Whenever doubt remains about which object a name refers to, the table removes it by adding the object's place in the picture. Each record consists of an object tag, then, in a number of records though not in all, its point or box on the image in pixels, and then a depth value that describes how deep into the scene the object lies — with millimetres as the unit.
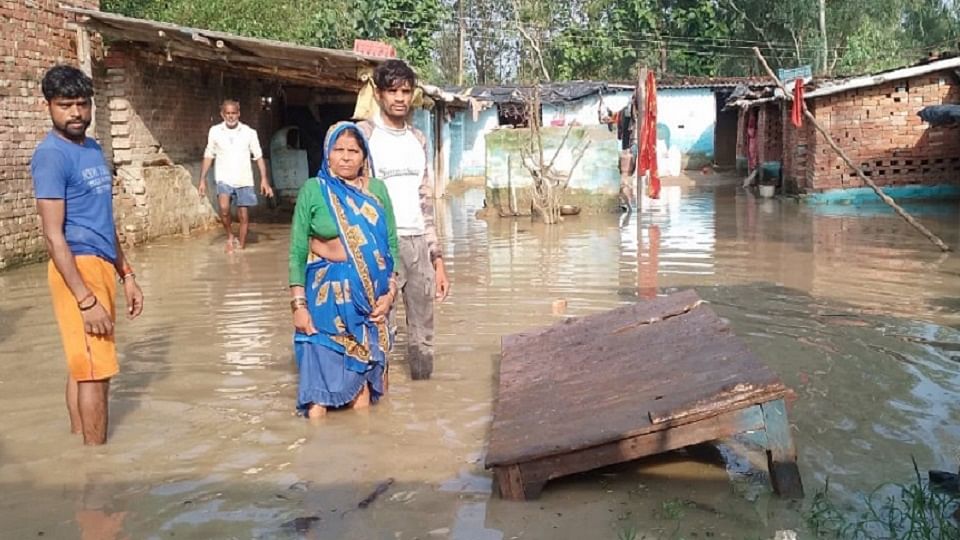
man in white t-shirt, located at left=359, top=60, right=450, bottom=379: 4379
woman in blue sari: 4137
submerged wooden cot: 3074
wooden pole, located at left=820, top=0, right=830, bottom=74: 29002
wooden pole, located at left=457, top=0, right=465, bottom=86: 33175
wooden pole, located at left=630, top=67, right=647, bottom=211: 12648
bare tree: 13219
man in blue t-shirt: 3455
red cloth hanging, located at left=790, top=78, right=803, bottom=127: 14379
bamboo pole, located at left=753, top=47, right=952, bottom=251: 9297
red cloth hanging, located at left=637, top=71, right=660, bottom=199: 12852
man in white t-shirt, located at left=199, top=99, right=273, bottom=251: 10039
